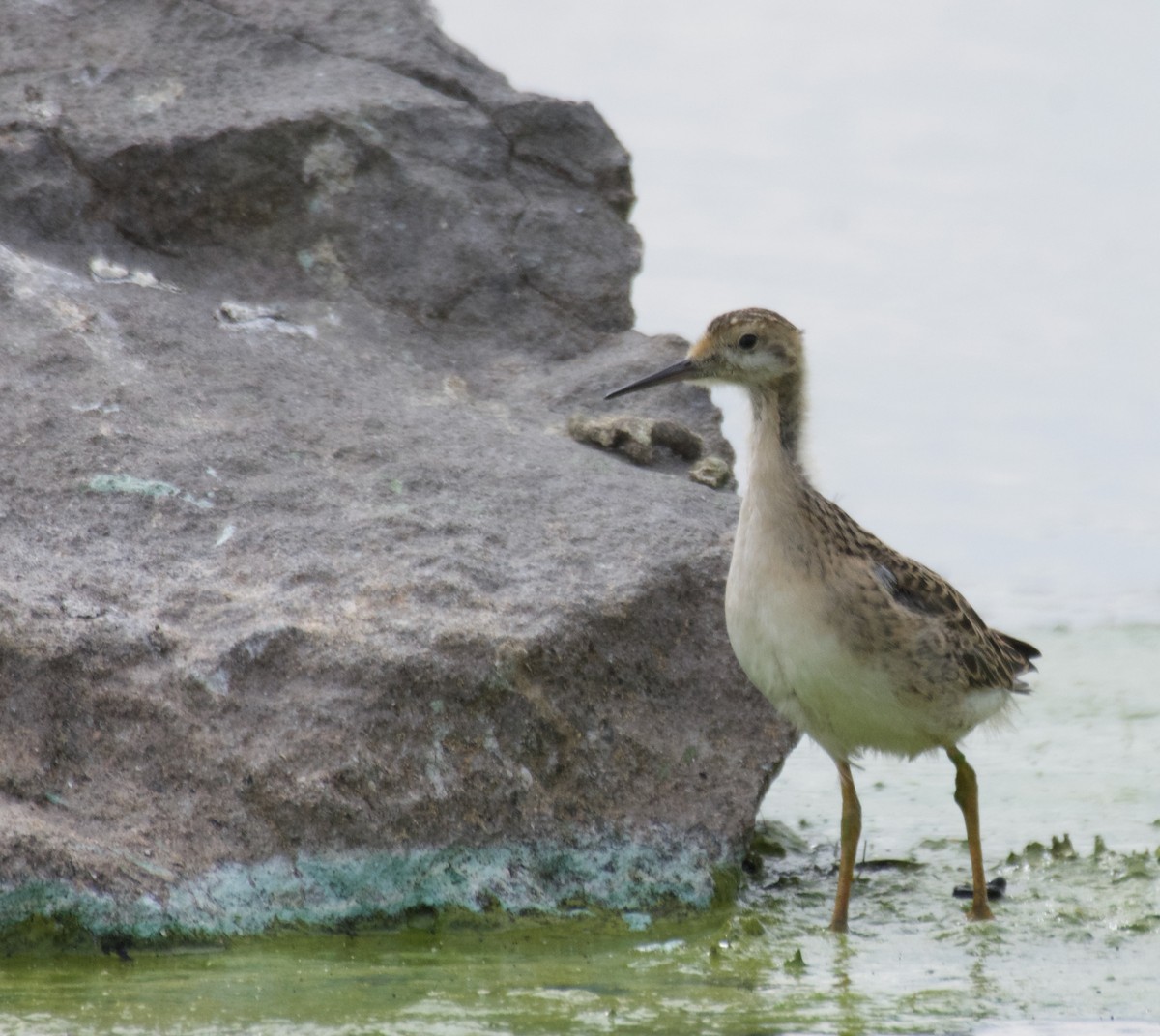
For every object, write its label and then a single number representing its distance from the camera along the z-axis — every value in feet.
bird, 34.27
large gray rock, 32.50
